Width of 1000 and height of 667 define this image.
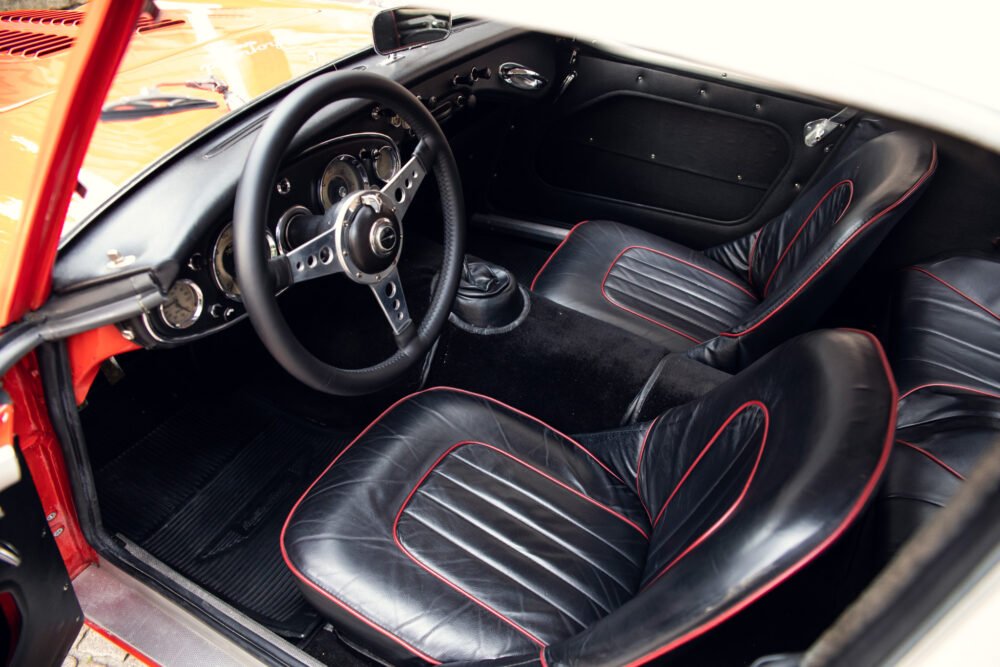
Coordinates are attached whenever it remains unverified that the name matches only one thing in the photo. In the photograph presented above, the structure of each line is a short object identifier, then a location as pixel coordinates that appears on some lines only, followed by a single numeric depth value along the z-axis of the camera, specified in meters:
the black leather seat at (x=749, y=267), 1.36
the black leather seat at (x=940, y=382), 1.00
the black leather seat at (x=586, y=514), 0.71
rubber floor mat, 1.54
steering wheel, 0.99
